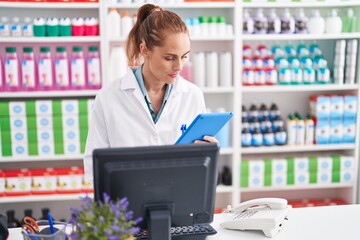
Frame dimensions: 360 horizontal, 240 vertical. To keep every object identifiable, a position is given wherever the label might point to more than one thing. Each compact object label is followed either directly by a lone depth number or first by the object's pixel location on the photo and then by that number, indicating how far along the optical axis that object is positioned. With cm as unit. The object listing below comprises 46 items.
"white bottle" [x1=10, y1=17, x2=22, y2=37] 344
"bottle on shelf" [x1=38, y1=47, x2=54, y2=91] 346
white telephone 179
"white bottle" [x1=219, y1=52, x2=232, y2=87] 364
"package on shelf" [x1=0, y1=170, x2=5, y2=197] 354
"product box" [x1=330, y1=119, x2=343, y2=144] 386
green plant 120
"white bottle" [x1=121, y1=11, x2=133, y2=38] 352
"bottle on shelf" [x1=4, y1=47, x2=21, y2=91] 342
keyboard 165
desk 182
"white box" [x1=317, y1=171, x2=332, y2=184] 391
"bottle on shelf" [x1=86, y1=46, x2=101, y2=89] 349
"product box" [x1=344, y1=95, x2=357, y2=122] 385
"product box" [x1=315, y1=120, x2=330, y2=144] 385
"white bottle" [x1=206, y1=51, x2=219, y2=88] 362
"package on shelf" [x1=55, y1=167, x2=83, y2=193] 361
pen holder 143
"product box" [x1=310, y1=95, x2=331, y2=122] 381
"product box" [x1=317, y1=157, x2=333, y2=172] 389
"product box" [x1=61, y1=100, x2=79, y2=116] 348
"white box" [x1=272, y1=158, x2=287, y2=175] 382
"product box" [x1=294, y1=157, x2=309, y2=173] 387
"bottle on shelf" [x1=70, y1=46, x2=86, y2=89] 348
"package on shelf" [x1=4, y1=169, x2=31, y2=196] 356
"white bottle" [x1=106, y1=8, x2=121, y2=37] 350
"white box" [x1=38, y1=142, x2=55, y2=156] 353
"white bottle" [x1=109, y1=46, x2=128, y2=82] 352
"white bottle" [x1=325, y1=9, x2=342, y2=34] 374
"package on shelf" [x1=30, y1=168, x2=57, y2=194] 359
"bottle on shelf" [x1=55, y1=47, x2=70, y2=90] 347
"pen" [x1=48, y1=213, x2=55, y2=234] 148
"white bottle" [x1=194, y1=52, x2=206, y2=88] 360
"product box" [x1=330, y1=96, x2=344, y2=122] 383
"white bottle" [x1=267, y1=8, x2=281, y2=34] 369
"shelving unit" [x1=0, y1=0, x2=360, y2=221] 349
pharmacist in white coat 204
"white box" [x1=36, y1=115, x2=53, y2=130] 348
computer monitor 138
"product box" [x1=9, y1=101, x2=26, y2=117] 343
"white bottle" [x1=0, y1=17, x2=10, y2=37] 341
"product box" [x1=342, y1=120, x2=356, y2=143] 388
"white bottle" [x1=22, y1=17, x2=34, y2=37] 345
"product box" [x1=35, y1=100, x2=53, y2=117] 346
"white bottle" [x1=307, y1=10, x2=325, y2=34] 373
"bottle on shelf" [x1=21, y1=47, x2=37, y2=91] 344
